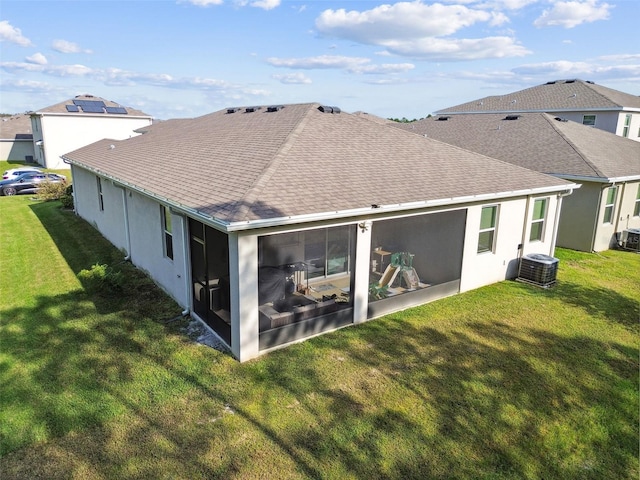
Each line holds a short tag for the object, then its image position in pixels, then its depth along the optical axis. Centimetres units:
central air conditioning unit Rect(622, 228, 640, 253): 1639
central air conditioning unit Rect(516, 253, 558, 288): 1198
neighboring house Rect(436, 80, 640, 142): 2528
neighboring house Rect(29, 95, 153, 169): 3831
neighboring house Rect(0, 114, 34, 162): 4512
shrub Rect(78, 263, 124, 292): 1038
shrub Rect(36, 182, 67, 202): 2418
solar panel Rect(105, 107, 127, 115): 4159
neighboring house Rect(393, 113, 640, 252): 1570
